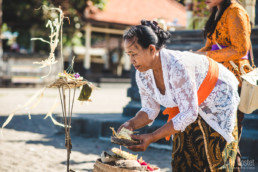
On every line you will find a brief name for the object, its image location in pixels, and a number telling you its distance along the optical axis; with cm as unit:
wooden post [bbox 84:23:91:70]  2028
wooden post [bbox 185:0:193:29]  862
